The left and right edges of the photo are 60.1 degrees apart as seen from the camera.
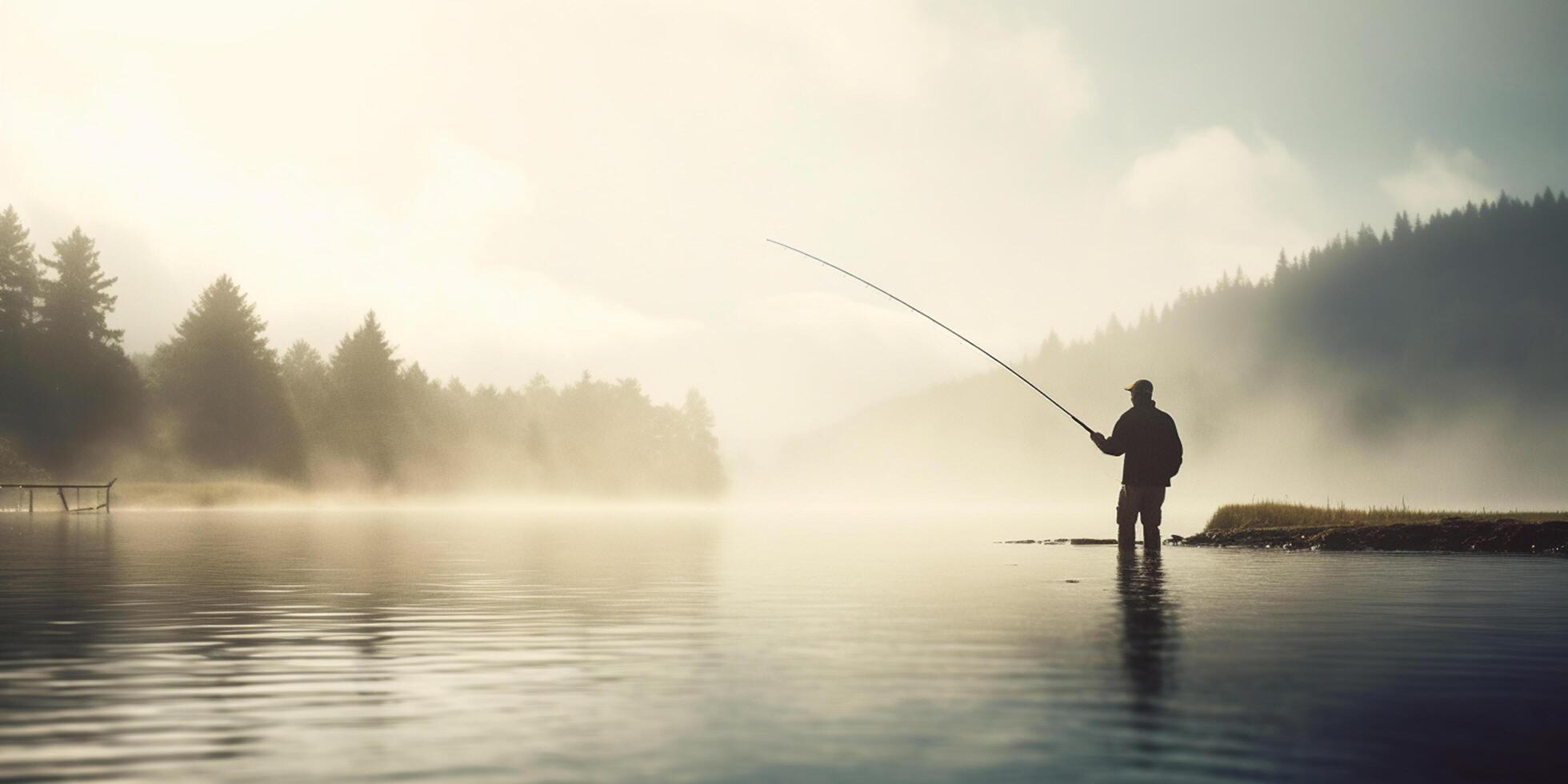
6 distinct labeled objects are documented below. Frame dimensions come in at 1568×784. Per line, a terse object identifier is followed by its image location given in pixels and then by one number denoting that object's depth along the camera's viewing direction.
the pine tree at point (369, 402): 96.81
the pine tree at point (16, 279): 77.62
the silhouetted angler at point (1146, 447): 24.22
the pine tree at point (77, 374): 76.38
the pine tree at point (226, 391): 83.00
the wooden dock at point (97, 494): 57.68
